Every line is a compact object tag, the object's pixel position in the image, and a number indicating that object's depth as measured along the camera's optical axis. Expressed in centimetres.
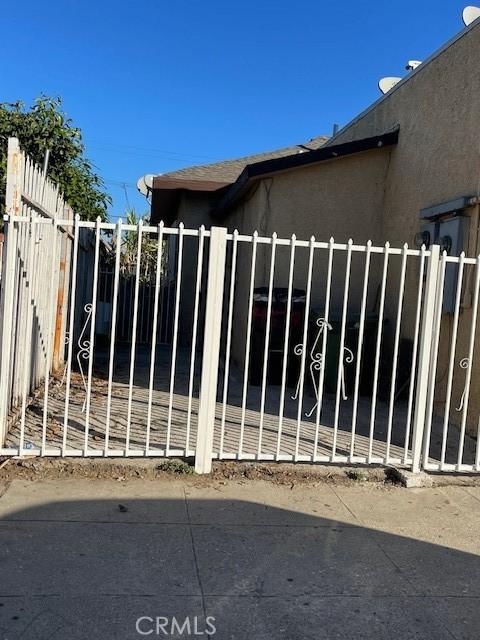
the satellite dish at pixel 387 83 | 1131
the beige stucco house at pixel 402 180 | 719
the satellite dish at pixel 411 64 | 1067
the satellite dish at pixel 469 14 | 779
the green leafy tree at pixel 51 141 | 983
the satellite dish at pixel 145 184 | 1676
